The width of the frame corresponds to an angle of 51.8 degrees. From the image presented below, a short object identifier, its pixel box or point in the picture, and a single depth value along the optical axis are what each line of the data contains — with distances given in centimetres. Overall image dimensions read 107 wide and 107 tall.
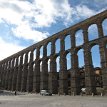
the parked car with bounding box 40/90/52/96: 2403
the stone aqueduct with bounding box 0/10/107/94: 2161
